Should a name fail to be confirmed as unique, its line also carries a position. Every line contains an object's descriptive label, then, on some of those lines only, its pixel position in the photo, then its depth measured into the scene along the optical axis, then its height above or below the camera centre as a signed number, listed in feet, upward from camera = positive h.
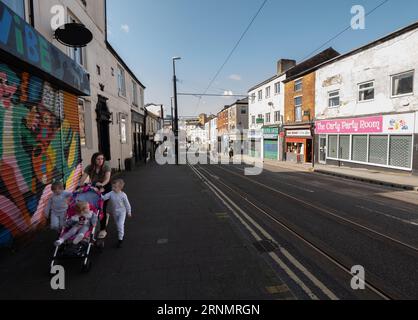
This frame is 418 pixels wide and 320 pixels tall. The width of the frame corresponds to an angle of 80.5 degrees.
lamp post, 83.45 +13.78
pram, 13.15 -5.38
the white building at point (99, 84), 29.45 +11.06
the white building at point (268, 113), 97.19 +11.30
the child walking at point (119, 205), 16.75 -4.29
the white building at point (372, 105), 47.75 +7.38
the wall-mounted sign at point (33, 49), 14.66 +6.97
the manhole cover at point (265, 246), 16.12 -7.19
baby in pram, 13.69 -4.50
